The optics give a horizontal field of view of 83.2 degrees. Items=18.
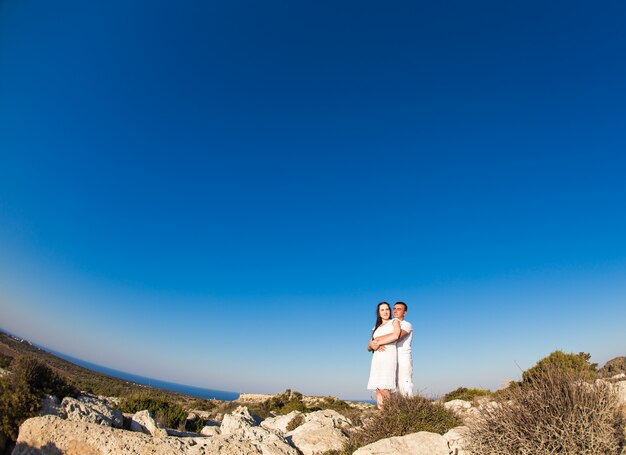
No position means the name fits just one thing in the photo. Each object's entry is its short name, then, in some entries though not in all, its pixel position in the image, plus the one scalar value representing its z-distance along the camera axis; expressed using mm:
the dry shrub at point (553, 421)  3955
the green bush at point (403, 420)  5849
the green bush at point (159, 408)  9109
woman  6438
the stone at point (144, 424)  6805
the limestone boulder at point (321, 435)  6105
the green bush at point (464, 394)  16088
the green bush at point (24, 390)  5836
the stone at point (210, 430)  7785
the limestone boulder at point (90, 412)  6316
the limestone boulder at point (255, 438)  5449
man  6598
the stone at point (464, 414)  4892
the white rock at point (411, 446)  4914
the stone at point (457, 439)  4801
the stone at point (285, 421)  9273
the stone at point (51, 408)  6211
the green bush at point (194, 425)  9305
